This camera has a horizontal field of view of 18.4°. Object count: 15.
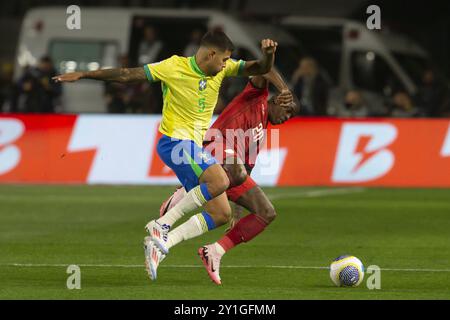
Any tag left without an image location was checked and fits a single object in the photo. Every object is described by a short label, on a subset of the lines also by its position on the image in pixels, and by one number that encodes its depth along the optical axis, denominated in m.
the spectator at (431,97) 27.56
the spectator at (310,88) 26.84
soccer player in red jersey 11.94
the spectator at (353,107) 27.50
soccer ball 11.56
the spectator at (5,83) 34.00
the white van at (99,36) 29.06
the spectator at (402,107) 27.45
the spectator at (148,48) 28.89
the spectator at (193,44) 27.35
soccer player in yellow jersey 11.83
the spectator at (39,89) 27.11
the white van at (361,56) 29.19
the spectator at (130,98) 27.33
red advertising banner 23.17
